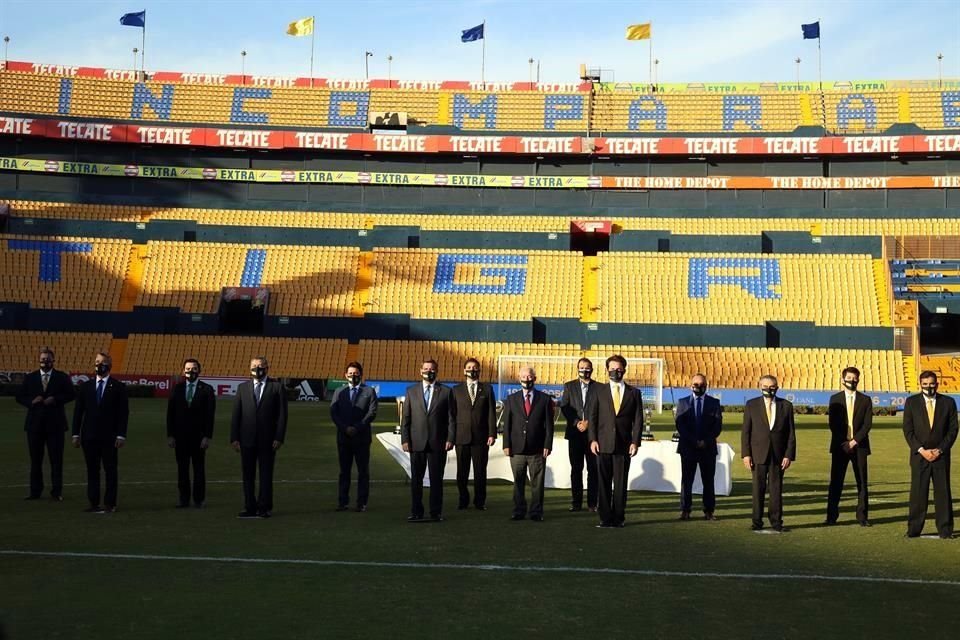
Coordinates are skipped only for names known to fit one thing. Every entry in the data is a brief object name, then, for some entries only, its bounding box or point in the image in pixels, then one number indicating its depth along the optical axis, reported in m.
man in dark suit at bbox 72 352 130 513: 15.09
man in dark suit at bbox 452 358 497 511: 16.09
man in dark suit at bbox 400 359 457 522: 14.80
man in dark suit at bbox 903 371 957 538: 13.58
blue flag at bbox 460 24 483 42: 67.81
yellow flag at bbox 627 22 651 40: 67.31
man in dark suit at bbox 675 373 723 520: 15.48
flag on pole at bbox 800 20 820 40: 65.31
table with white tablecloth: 17.89
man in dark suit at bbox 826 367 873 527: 14.70
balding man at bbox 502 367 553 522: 14.97
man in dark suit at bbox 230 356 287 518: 14.96
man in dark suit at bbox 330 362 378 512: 15.47
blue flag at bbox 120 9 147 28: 65.19
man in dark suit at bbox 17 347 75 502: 16.48
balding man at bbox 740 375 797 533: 14.26
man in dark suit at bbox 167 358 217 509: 15.51
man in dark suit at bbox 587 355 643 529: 14.26
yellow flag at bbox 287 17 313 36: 68.19
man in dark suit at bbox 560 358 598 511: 15.38
